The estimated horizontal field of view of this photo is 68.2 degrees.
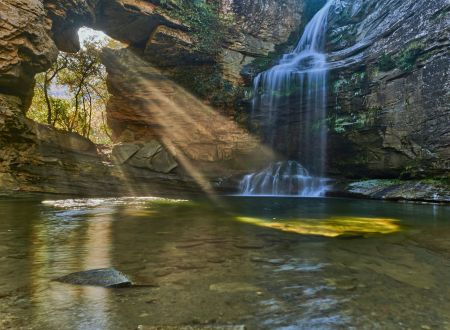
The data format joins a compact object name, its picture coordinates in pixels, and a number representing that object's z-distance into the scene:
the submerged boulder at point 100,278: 2.82
